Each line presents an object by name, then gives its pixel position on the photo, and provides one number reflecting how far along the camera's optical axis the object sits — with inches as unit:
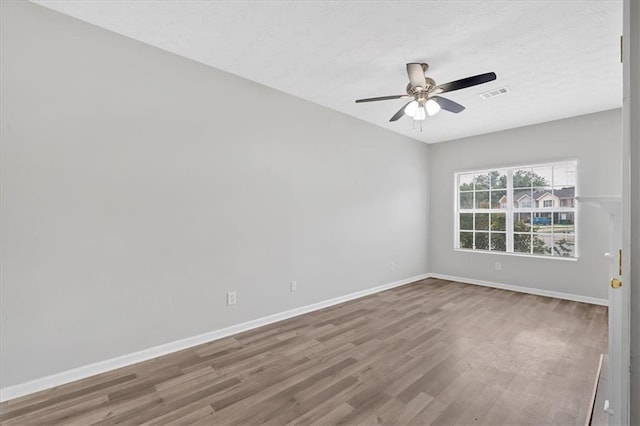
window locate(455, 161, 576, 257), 178.4
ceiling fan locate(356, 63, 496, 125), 98.7
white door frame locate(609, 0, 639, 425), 29.0
